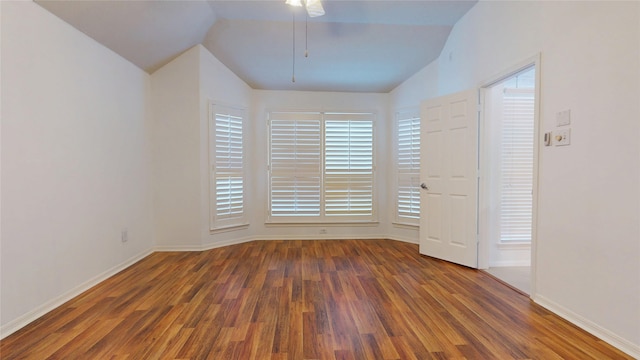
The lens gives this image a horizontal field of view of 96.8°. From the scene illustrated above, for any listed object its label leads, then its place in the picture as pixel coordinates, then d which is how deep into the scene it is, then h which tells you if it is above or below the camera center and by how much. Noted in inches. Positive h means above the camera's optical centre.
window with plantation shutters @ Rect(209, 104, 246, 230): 160.7 +2.1
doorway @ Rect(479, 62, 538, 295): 127.0 -2.1
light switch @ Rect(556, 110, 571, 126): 85.0 +16.5
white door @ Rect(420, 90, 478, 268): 128.3 -3.2
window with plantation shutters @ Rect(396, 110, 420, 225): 173.6 +2.0
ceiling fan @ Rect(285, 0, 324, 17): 91.4 +55.9
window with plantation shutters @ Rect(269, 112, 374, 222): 186.7 +3.2
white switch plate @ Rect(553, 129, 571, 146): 85.0 +10.7
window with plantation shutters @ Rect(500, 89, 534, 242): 132.4 +1.7
